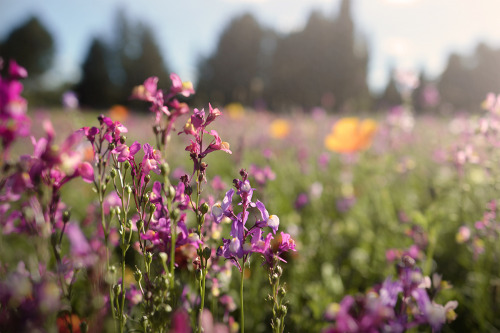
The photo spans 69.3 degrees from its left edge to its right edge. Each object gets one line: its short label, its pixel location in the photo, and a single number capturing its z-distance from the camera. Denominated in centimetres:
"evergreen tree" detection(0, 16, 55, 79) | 3697
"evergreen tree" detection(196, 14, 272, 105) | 3239
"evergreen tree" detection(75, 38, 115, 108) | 3441
